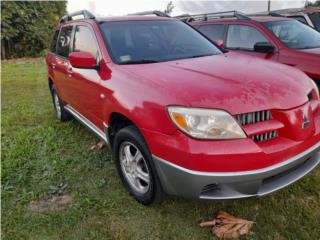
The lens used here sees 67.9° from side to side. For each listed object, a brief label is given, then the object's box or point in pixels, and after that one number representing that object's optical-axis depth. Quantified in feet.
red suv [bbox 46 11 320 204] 5.27
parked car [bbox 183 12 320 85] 12.24
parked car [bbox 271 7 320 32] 20.97
